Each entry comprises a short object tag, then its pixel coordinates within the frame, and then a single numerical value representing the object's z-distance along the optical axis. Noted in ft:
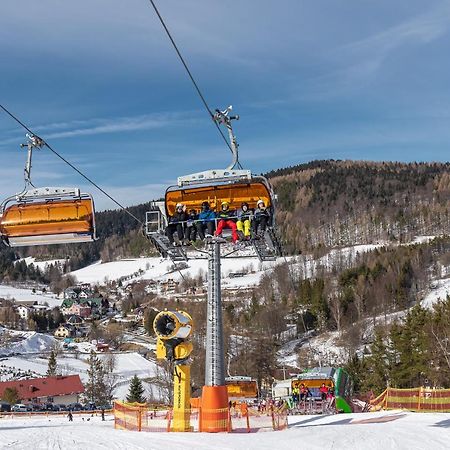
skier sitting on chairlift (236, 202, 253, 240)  52.37
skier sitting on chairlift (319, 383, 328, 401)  78.16
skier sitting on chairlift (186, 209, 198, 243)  54.54
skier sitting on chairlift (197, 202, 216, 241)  53.93
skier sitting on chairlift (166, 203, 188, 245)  54.85
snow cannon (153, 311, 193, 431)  49.84
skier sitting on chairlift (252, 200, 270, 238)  52.49
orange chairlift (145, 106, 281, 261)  50.52
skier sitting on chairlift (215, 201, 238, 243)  53.36
